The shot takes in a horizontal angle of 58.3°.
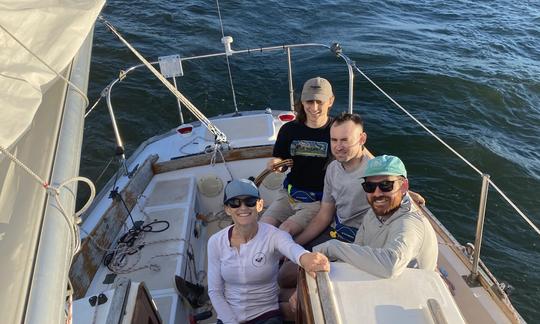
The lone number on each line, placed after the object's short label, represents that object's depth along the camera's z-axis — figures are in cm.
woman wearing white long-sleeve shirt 271
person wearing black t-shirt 351
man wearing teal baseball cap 232
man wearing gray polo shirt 306
